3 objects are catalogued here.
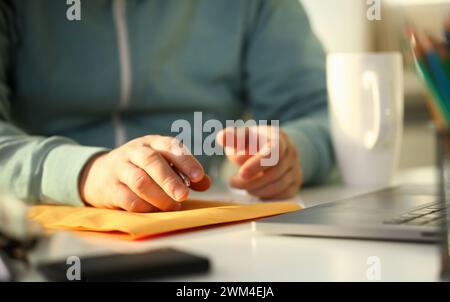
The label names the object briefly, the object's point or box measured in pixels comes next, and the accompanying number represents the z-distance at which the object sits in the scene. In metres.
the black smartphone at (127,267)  0.76
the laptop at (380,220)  0.91
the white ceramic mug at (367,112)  1.26
